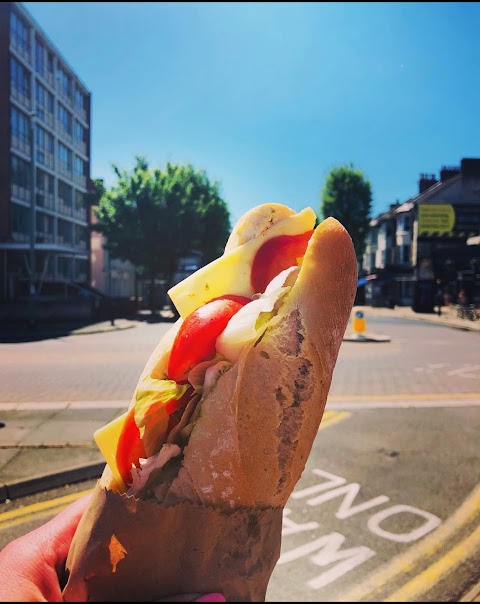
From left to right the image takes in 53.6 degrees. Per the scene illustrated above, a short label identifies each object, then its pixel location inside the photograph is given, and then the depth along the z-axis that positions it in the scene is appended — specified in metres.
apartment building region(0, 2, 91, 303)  33.25
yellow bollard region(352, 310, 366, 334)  17.65
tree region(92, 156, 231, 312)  32.97
